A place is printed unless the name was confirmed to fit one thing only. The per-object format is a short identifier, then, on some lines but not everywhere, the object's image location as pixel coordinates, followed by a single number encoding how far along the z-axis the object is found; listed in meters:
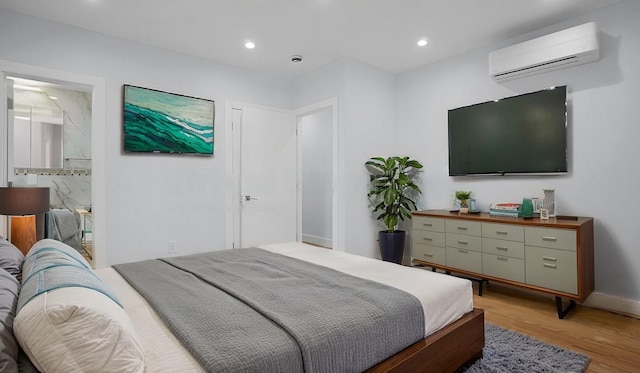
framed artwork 3.34
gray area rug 1.84
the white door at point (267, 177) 4.11
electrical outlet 3.58
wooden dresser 2.51
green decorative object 2.92
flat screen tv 2.97
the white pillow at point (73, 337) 0.83
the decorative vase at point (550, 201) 2.88
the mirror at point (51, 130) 4.95
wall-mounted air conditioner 2.68
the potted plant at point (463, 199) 3.52
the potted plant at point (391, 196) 3.89
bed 0.89
